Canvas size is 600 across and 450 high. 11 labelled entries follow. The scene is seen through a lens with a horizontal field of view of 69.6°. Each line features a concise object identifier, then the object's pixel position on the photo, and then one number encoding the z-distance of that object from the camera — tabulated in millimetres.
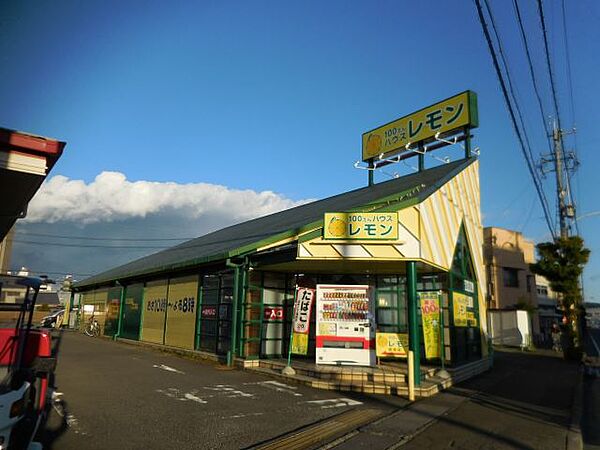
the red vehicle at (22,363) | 3879
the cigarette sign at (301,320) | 11094
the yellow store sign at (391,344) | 10750
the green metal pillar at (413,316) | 9539
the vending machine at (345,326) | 10602
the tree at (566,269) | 20328
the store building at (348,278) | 10531
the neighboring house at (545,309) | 32713
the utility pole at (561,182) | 21672
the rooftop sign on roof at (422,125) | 17516
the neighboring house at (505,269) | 37844
